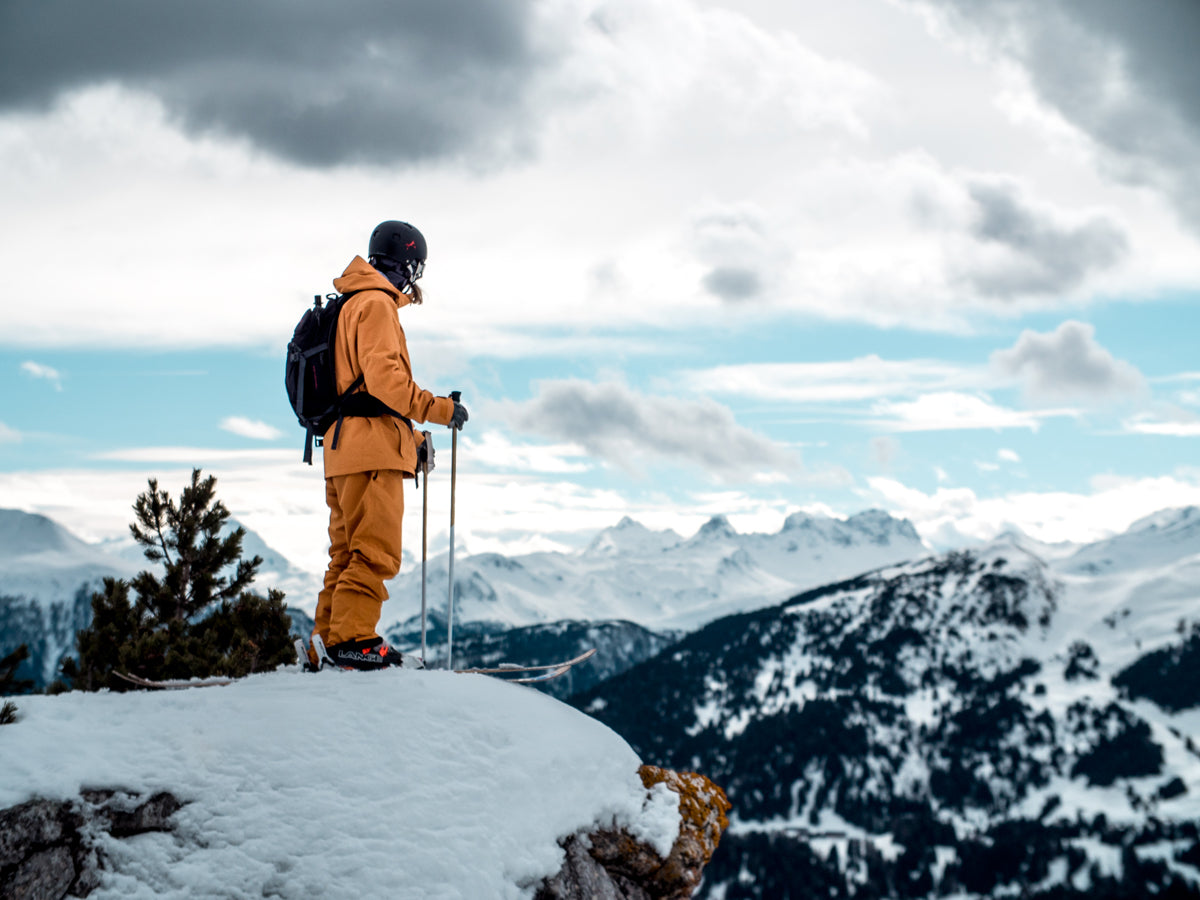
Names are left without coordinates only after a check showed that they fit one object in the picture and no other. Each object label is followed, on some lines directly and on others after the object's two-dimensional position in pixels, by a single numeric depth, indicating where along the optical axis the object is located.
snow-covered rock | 5.98
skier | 8.77
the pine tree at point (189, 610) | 13.57
